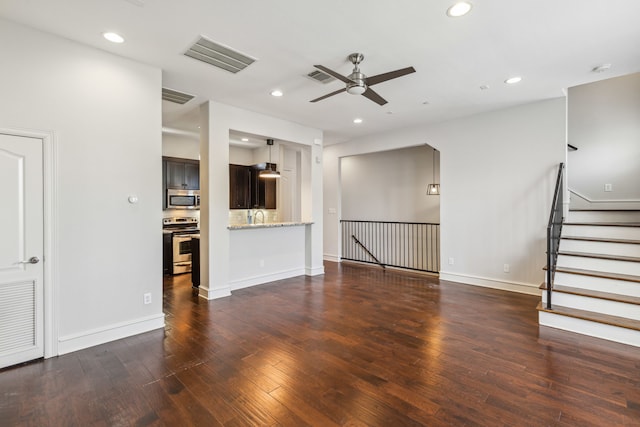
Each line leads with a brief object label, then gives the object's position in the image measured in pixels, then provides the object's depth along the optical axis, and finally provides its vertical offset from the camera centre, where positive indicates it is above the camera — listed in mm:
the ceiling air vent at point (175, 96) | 4227 +1661
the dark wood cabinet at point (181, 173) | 6590 +846
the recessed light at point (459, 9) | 2432 +1644
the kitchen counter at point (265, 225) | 5102 -270
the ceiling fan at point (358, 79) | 3049 +1351
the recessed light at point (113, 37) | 2863 +1662
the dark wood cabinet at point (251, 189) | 7591 +554
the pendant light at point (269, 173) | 6273 +773
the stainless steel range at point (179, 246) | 6336 -732
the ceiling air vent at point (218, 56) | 3076 +1666
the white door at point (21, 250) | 2672 -349
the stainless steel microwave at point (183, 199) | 6633 +264
